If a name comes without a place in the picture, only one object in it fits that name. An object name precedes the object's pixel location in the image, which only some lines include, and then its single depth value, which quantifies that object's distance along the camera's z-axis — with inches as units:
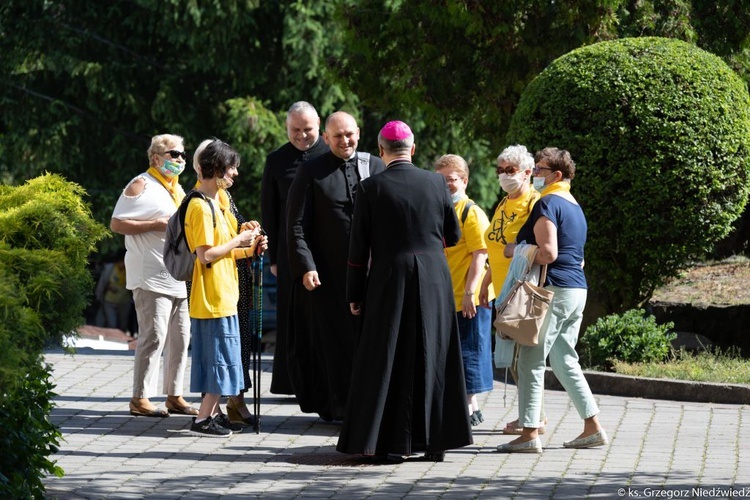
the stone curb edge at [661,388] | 818.8
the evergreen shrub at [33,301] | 422.9
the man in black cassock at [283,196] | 751.1
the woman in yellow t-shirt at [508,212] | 713.6
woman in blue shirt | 651.5
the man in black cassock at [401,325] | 618.5
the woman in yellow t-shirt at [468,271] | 713.6
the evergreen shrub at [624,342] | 904.3
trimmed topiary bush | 949.8
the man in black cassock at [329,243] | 697.0
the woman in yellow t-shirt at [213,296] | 685.9
